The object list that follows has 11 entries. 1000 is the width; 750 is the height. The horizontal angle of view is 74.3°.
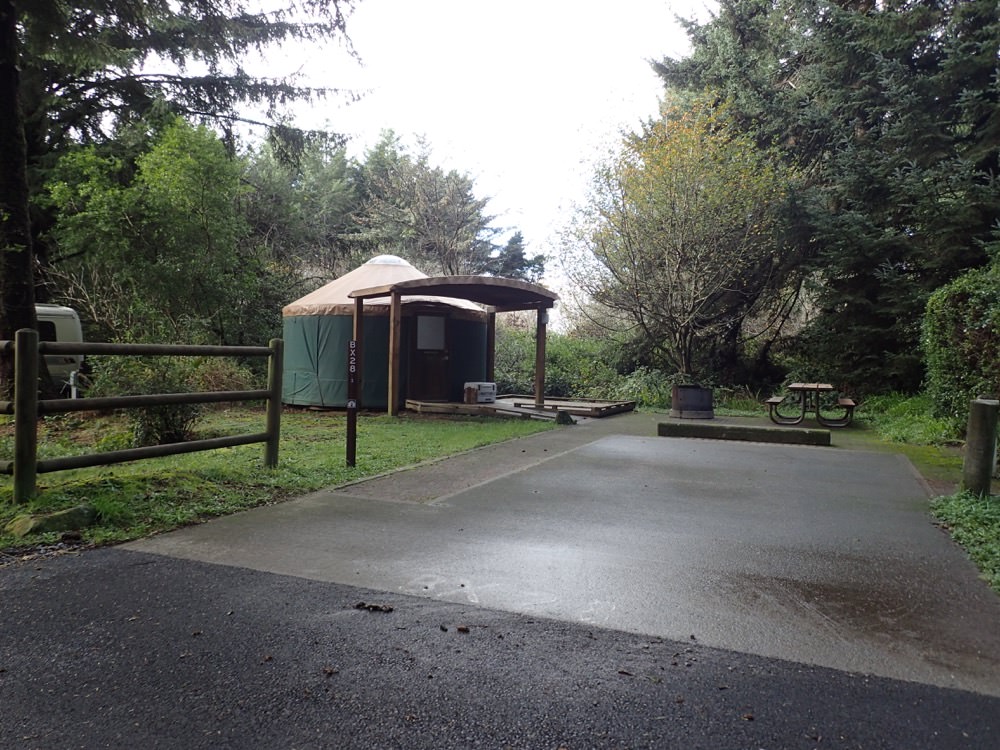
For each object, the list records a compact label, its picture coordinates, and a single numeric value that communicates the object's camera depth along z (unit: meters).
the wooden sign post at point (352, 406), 5.66
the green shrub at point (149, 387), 5.83
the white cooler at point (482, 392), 11.79
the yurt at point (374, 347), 11.88
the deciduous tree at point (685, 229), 12.55
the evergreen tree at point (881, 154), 11.02
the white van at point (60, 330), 12.22
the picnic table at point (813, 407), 10.05
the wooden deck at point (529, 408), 11.01
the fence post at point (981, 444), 4.52
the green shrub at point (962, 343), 6.50
